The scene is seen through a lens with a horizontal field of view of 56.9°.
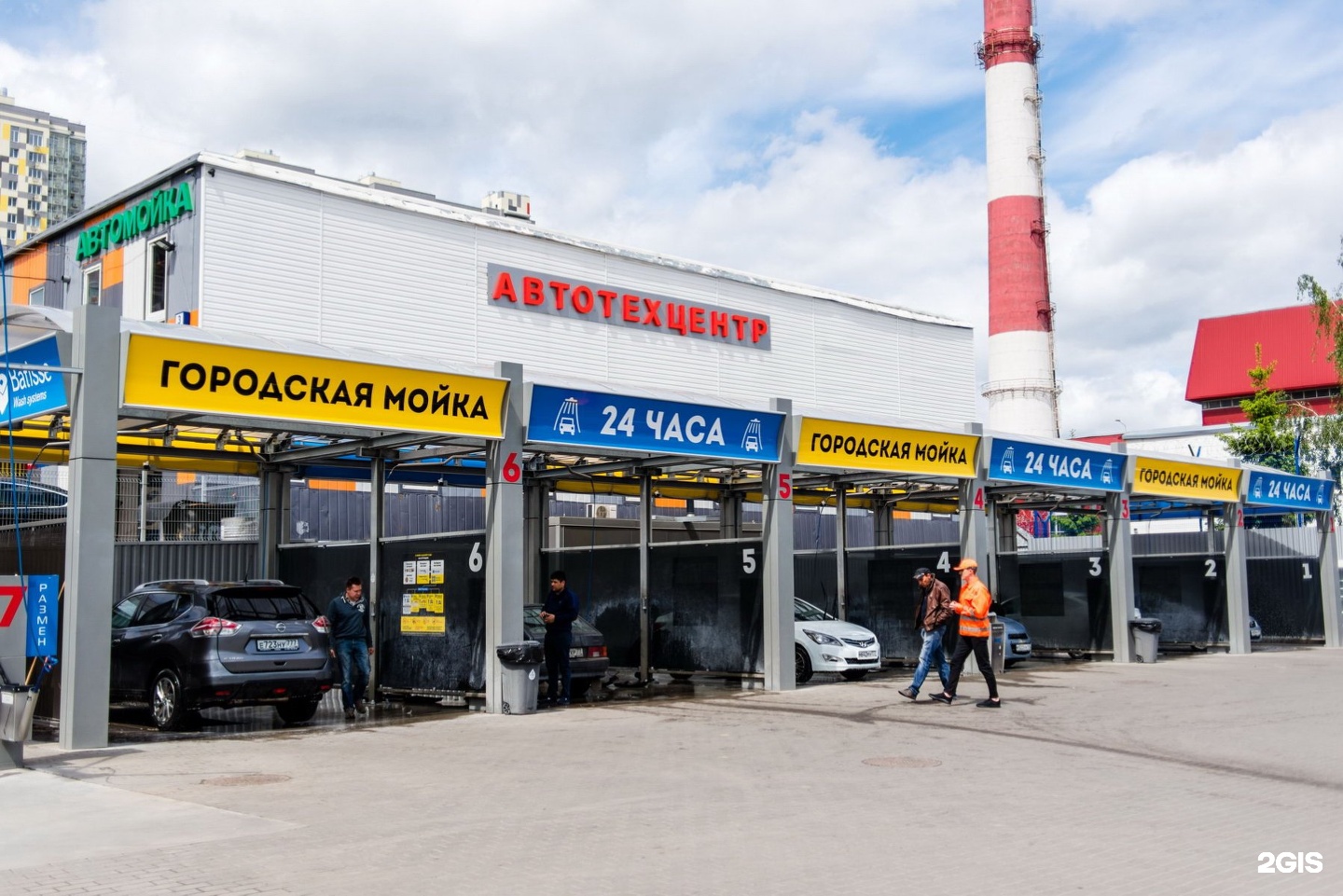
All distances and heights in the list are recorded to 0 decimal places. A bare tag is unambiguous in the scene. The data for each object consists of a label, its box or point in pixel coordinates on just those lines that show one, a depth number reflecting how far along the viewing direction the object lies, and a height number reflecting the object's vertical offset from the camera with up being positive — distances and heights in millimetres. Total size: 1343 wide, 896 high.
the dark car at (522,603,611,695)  17203 -1221
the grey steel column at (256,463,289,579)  18781 +631
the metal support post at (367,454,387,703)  17062 +181
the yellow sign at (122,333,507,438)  12164 +1858
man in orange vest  15219 -730
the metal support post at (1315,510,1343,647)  29719 -541
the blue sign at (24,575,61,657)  11242 -422
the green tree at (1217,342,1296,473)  42188 +4315
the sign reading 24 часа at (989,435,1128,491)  22047 +1744
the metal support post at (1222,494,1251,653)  26297 -616
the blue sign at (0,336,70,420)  11922 +1753
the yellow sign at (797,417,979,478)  18953 +1792
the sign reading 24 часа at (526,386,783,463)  15680 +1826
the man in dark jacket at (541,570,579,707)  15992 -905
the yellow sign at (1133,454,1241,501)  25109 +1666
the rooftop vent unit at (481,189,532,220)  49094 +15948
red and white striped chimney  48906 +12961
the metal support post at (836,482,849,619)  22969 +62
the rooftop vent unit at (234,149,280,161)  35969 +12273
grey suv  12703 -894
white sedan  19375 -1387
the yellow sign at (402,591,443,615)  16344 -529
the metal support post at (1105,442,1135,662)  23688 -151
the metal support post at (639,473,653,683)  19734 +77
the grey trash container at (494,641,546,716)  14841 -1367
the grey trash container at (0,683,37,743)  9992 -1191
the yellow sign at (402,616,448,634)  16297 -844
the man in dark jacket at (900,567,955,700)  16094 -795
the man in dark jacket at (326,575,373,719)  15023 -967
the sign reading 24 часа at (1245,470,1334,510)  28422 +1599
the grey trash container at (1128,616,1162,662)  23547 -1474
